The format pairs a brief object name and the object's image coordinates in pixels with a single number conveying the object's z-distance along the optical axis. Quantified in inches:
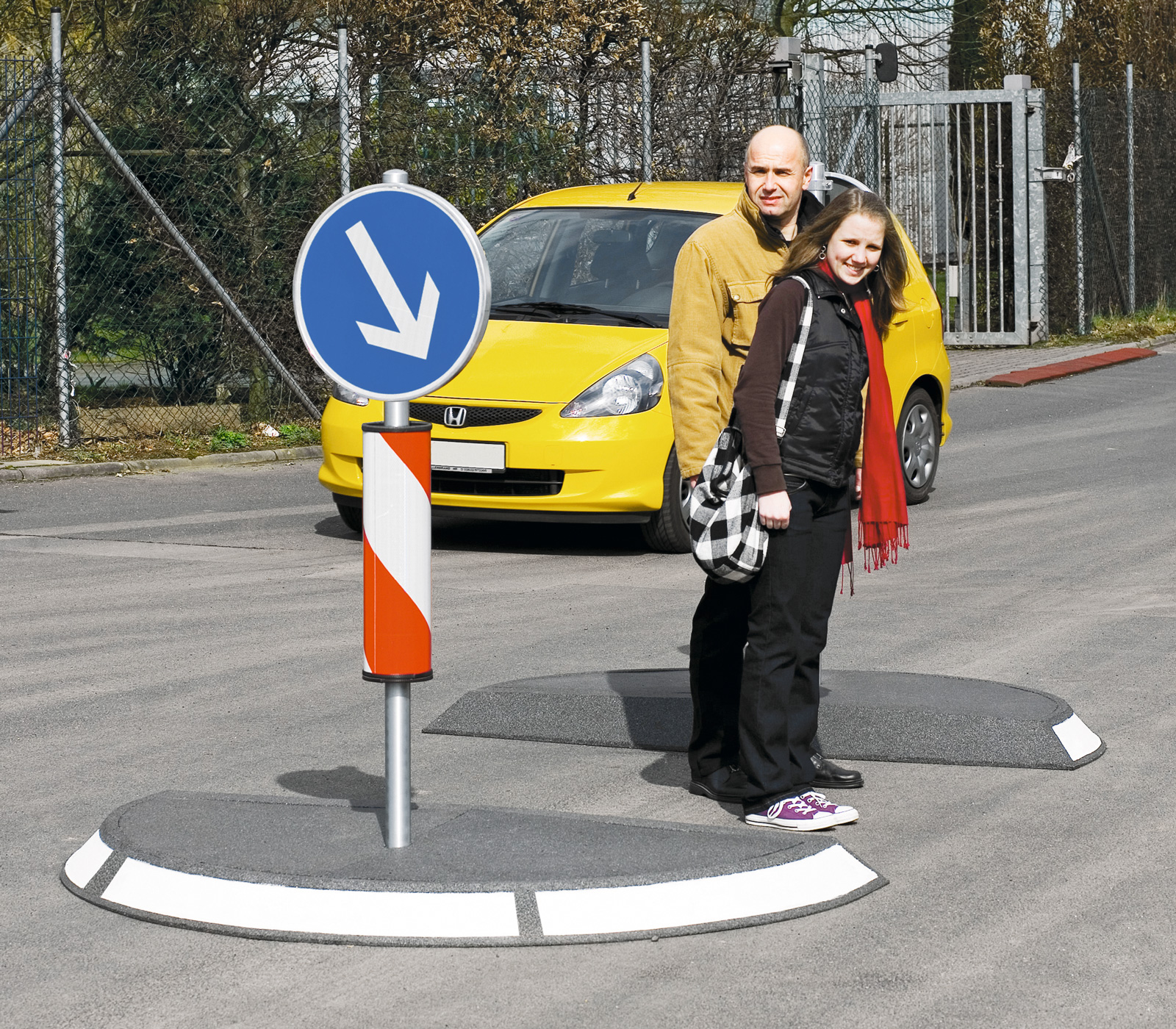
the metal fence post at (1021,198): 821.2
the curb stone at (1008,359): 739.4
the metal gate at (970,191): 813.9
